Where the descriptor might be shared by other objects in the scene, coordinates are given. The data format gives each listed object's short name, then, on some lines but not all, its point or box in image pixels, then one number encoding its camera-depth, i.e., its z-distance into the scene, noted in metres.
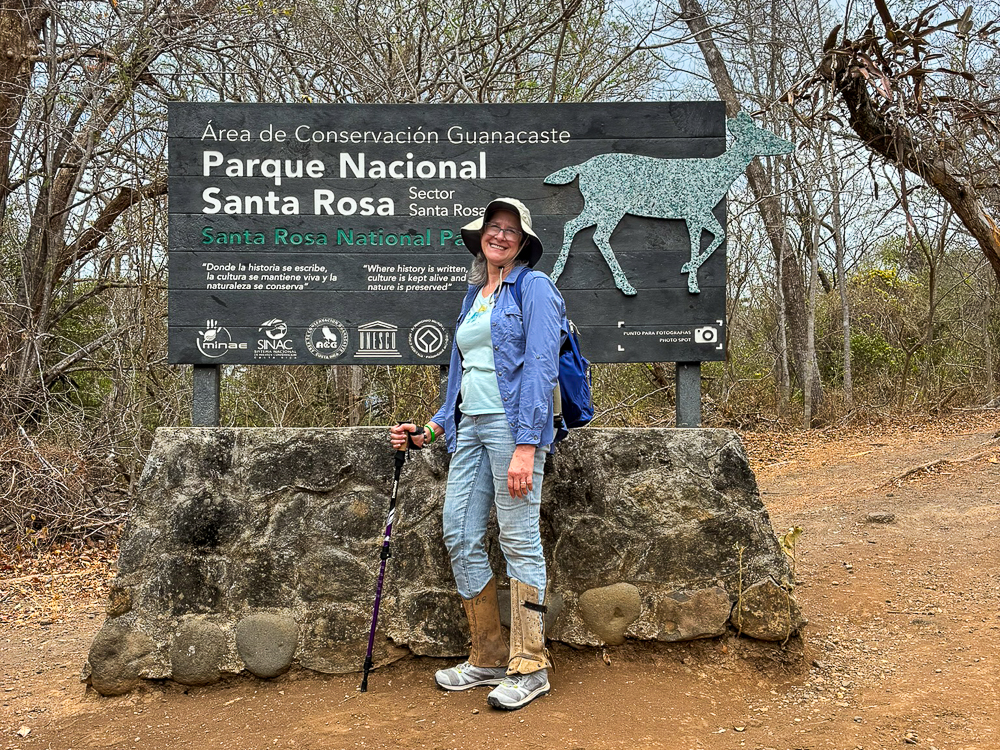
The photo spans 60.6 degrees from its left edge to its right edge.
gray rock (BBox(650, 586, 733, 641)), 4.01
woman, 3.41
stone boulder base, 3.99
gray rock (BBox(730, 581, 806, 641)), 3.97
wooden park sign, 4.35
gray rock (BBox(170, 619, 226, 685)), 3.96
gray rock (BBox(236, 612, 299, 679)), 3.98
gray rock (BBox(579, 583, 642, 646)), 4.03
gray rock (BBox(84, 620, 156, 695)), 3.93
